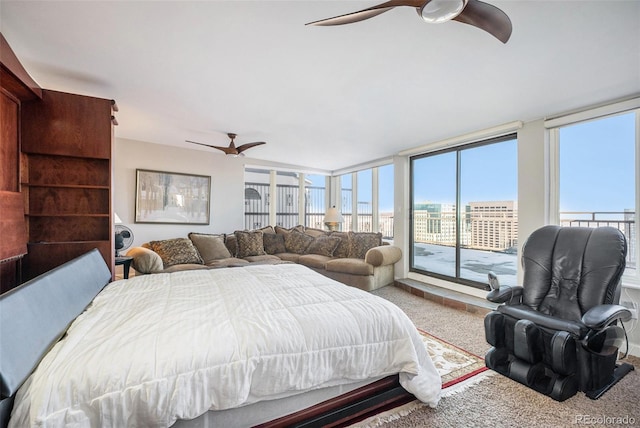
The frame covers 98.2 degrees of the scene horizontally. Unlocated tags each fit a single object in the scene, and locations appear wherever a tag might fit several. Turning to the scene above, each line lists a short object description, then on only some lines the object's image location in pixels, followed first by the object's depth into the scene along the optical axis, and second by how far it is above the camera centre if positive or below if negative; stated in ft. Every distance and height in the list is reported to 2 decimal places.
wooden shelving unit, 7.84 +1.13
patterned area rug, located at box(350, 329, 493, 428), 5.37 -3.99
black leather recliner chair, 6.10 -2.48
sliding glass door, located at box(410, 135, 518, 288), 12.03 +0.18
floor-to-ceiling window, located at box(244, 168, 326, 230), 19.56 +1.24
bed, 3.25 -2.00
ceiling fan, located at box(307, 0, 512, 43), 4.05 +3.13
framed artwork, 14.87 +0.98
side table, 10.75 -1.88
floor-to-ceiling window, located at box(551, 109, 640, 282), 8.70 +1.45
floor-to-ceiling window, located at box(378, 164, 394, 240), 17.94 +1.02
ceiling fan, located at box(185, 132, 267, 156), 12.78 +3.14
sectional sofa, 13.12 -2.05
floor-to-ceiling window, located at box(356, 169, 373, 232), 19.89 +1.07
